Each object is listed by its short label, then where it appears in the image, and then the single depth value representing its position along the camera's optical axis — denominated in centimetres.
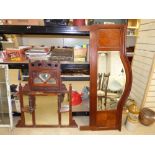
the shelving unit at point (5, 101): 208
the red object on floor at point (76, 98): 263
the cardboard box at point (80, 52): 213
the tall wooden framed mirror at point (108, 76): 186
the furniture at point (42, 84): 201
